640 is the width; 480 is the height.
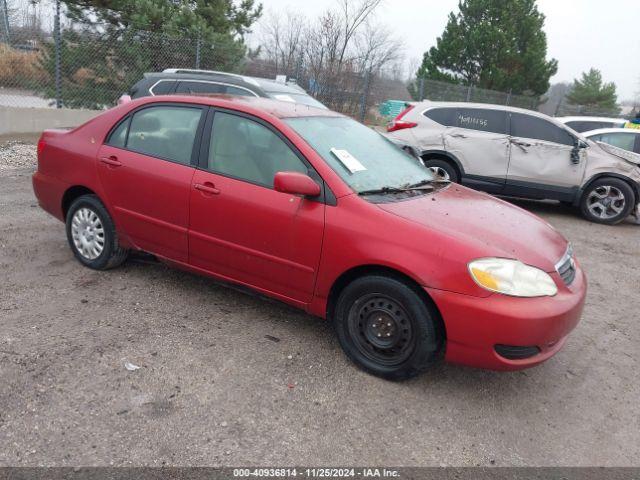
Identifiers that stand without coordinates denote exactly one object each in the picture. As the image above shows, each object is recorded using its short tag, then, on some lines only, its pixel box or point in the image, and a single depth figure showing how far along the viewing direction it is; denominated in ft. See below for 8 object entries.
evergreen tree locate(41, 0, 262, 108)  38.37
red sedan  9.50
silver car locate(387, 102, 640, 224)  26.53
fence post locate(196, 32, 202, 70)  42.45
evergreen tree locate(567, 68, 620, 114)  134.31
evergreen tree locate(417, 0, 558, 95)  80.12
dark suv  26.37
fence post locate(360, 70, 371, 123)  59.21
